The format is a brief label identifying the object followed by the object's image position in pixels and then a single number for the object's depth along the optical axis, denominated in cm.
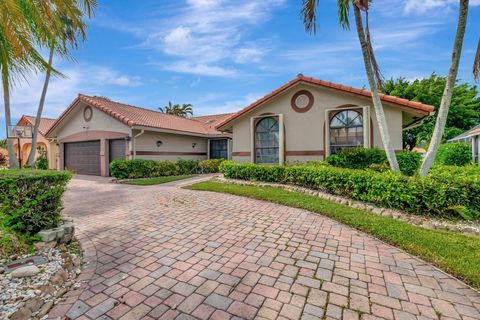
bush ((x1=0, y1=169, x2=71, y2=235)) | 341
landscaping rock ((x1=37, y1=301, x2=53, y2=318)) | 221
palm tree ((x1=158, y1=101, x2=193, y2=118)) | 3991
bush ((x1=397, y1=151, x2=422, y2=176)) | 852
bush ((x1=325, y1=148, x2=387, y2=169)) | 867
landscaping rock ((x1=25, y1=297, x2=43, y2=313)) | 224
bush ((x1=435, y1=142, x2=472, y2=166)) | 1447
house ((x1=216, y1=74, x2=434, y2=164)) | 924
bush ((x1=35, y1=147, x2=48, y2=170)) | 1734
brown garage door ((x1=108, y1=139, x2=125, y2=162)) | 1395
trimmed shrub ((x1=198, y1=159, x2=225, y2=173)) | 1628
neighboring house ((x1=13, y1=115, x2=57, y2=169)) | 1920
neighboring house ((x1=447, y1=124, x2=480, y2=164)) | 1570
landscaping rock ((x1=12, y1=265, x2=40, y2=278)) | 268
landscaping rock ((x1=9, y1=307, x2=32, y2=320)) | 211
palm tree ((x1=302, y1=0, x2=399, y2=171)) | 679
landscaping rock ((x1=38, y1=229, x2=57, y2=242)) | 363
